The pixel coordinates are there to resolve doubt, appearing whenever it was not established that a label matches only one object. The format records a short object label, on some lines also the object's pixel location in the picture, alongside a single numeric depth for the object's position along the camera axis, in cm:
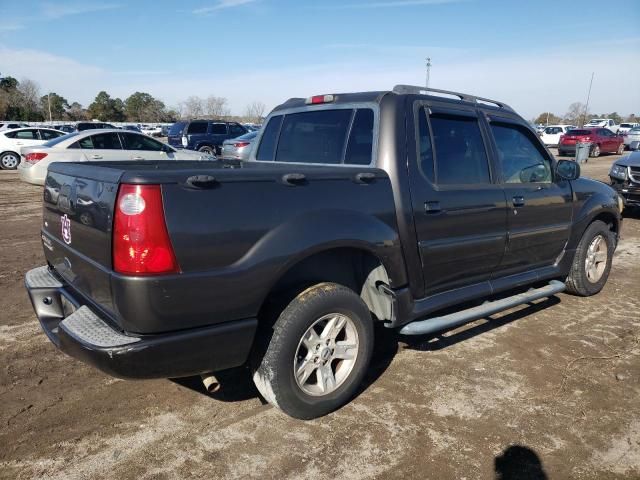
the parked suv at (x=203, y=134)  2061
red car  2550
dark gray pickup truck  227
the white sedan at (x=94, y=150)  1116
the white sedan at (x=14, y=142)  1780
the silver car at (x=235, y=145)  1695
